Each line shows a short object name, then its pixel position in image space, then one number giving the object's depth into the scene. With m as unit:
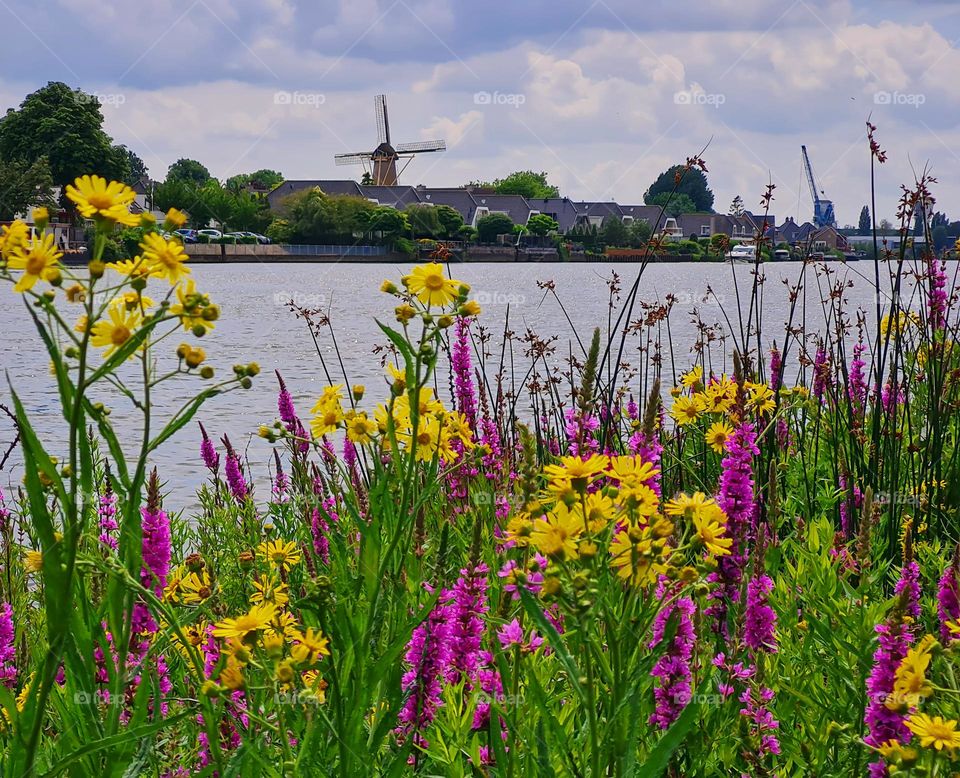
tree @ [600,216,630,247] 73.31
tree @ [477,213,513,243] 86.69
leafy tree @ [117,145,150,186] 107.03
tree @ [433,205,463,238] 89.06
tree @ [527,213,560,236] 87.60
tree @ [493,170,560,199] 129.12
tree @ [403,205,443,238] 78.86
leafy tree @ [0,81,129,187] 63.16
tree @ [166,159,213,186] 108.04
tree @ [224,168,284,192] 107.00
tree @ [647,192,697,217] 101.88
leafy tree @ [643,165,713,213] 85.64
